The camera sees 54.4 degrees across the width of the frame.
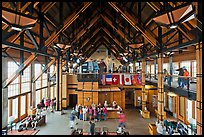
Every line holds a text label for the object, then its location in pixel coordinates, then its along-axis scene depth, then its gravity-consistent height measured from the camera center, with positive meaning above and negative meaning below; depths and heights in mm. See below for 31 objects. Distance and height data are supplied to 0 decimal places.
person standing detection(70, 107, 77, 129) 12652 -3155
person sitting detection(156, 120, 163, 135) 10459 -3037
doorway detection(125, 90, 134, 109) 22453 -3027
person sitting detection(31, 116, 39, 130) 12290 -3197
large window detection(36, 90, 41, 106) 18661 -2369
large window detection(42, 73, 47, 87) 20578 -895
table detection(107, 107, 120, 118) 15828 -3318
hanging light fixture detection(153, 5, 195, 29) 5219 +1556
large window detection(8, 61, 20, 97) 13348 -972
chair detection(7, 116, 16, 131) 11637 -3012
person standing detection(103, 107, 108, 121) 15180 -3164
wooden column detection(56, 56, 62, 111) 17125 -1100
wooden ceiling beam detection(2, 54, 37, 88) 11648 +94
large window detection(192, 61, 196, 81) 15394 +222
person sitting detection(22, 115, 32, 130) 12415 -3202
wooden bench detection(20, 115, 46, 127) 12642 -3257
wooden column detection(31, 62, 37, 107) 16625 -1383
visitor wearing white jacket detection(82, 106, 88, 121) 14914 -3271
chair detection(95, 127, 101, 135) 11483 -3610
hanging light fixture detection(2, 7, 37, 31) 5325 +1506
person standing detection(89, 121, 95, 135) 11466 -3285
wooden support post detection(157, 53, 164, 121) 12602 -1198
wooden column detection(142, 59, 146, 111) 17106 -2082
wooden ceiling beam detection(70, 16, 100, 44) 16434 +3359
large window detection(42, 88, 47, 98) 20531 -2219
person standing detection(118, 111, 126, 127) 12602 -3226
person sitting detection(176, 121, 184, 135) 11118 -3363
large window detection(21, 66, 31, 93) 15491 -765
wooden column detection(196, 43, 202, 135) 7781 -687
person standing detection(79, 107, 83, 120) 15148 -3288
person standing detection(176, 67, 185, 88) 11922 -532
